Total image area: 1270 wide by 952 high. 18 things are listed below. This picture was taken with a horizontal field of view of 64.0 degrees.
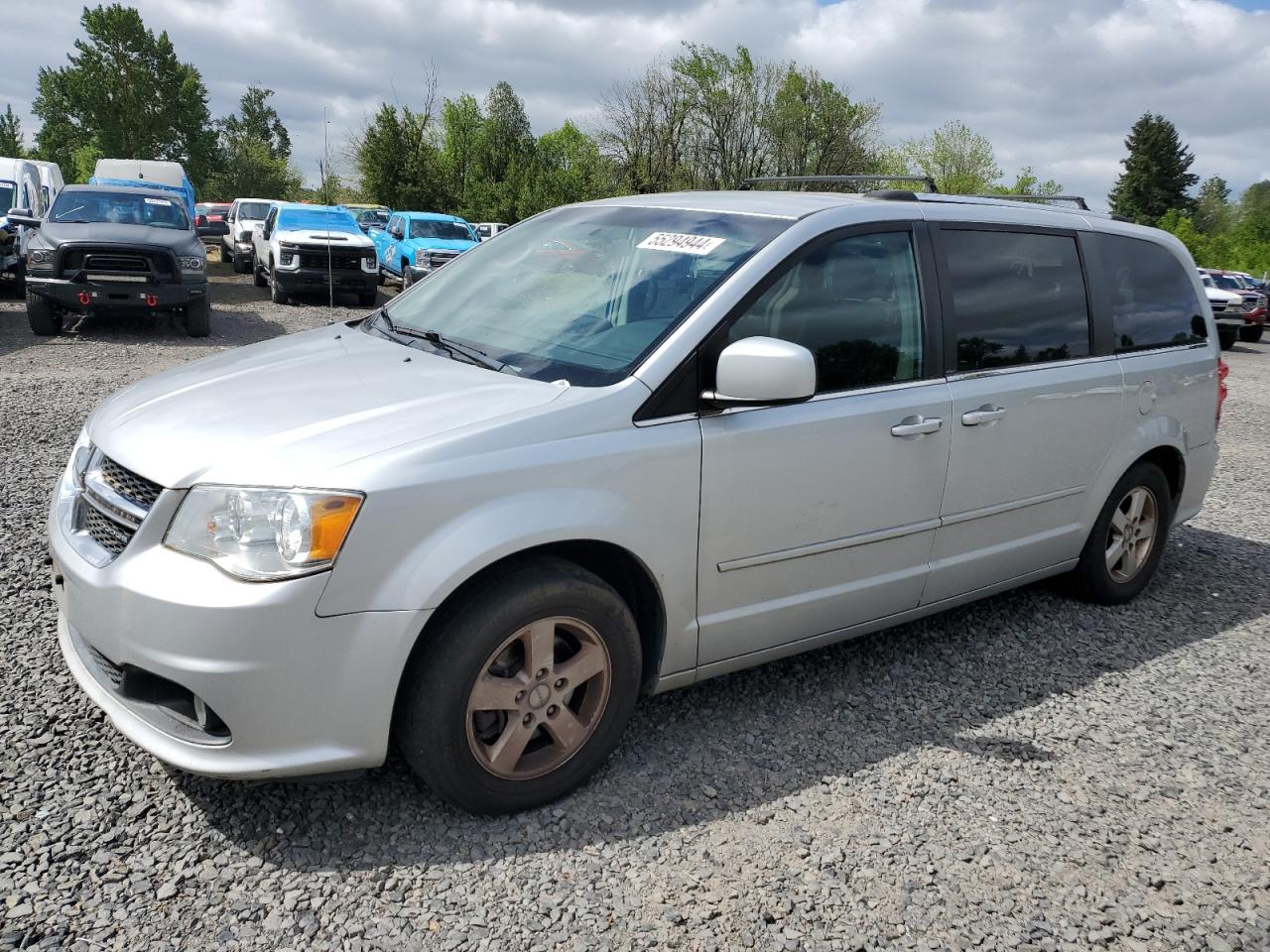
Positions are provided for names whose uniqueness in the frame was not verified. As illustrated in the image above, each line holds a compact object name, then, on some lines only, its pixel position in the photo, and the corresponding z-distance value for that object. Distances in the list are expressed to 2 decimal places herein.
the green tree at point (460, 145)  42.94
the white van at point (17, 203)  14.49
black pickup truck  11.87
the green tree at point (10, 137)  68.25
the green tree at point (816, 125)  46.22
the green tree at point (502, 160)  41.66
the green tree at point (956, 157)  59.56
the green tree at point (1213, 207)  74.50
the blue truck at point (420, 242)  20.23
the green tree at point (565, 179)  40.84
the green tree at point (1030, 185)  64.25
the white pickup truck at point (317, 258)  17.41
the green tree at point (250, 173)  69.19
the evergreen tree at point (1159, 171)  66.88
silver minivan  2.53
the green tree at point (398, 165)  39.91
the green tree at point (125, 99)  61.78
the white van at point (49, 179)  17.16
